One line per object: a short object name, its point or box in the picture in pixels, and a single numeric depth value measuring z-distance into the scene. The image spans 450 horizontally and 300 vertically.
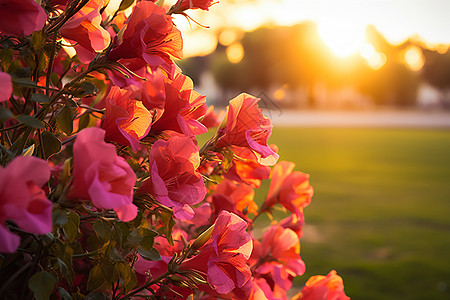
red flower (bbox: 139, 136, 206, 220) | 0.85
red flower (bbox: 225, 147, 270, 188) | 1.19
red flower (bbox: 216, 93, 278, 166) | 1.02
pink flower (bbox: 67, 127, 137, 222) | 0.66
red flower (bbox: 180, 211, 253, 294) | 0.90
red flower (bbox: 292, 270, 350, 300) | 1.32
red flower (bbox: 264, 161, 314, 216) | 1.41
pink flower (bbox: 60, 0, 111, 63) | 0.86
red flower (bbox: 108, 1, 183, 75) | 0.87
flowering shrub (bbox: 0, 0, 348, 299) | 0.68
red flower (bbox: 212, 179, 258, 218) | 1.31
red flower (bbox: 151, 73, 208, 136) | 0.95
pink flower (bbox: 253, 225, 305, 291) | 1.36
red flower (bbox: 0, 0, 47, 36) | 0.79
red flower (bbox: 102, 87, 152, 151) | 0.85
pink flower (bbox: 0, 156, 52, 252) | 0.60
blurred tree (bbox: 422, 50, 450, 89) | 56.41
